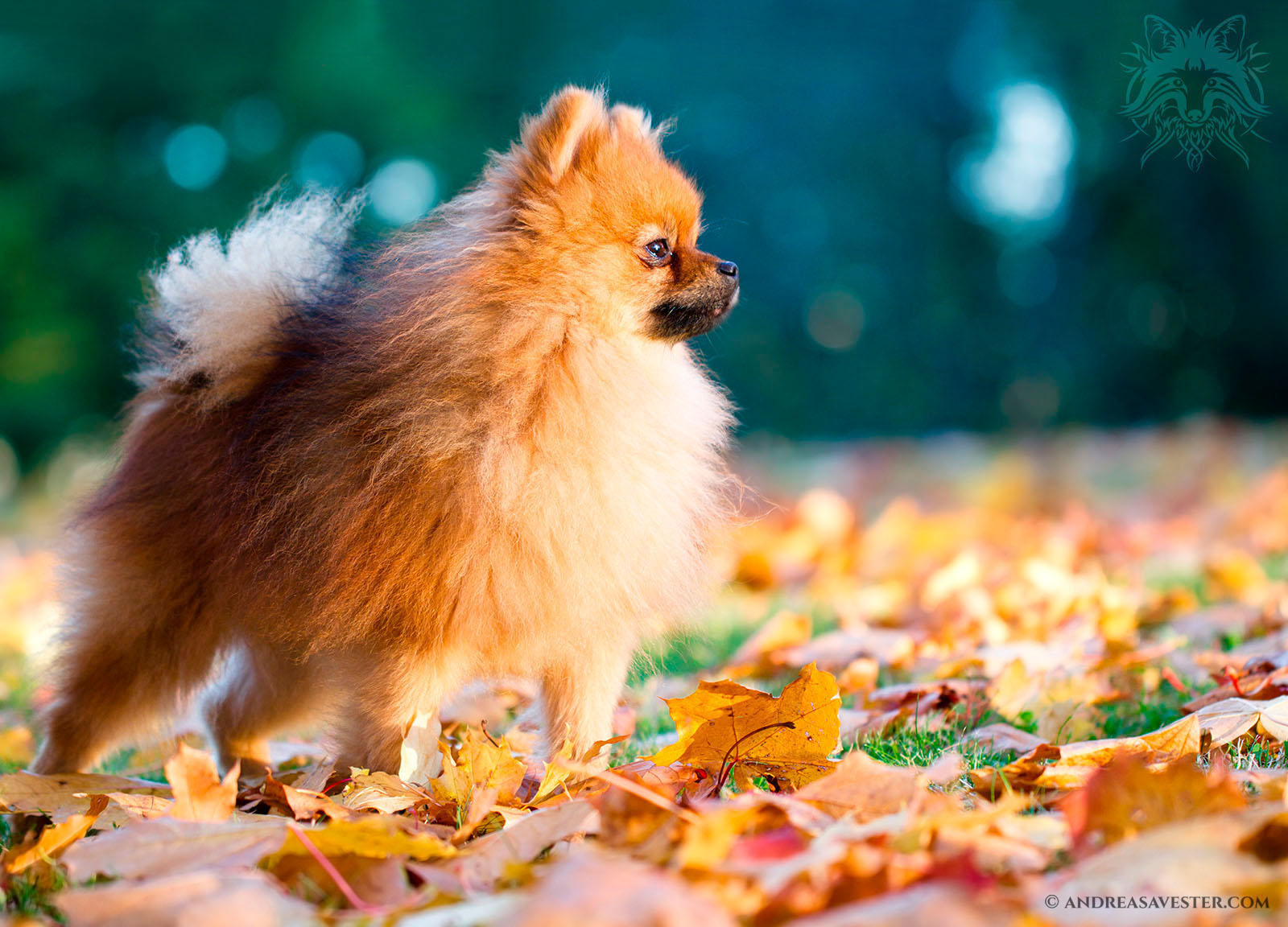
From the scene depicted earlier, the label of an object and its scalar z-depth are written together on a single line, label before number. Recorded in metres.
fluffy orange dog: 2.23
